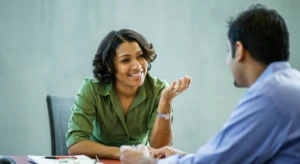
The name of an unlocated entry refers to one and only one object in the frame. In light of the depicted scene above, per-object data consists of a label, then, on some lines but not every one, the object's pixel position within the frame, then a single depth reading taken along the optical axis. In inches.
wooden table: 85.6
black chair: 112.2
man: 55.7
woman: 109.0
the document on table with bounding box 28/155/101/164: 83.4
